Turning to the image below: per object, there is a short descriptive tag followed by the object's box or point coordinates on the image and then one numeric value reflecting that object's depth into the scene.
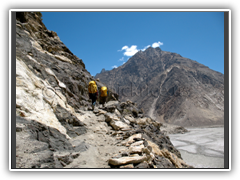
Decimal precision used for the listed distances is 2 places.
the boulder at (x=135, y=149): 3.65
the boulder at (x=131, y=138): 4.67
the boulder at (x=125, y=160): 3.06
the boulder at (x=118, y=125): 6.33
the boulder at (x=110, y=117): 7.12
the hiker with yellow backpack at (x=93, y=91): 8.07
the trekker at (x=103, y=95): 9.01
